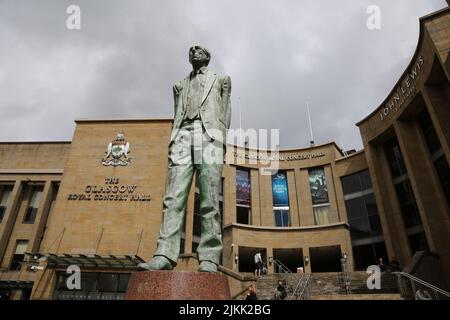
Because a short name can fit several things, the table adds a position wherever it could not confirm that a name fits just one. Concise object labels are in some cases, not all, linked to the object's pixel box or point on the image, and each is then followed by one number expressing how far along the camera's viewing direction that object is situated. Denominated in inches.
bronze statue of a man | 186.5
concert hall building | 800.9
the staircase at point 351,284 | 686.5
